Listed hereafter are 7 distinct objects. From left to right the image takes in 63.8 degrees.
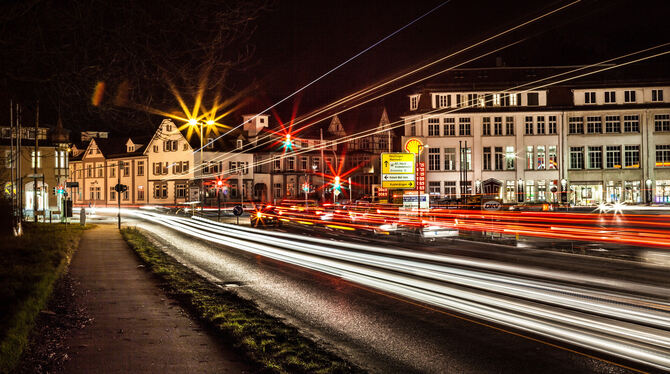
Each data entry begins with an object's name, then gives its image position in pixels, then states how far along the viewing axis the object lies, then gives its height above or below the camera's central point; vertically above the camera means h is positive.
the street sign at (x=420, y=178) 35.34 +1.17
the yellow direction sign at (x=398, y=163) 31.50 +1.93
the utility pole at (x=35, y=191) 31.17 +0.71
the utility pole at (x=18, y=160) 20.05 +1.93
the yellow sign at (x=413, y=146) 34.16 +3.17
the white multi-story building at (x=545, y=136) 62.88 +6.93
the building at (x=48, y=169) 52.62 +3.48
